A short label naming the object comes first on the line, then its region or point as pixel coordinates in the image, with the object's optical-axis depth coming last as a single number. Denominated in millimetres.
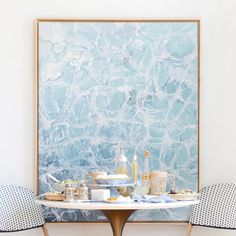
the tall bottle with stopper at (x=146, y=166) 3883
